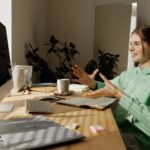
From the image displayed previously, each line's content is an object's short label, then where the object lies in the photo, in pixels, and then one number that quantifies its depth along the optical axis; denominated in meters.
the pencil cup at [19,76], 1.94
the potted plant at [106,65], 3.92
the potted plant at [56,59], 3.44
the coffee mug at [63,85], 2.01
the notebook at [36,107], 1.42
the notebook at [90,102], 1.59
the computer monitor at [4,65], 1.27
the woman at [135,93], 1.55
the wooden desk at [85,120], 0.97
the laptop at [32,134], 0.92
